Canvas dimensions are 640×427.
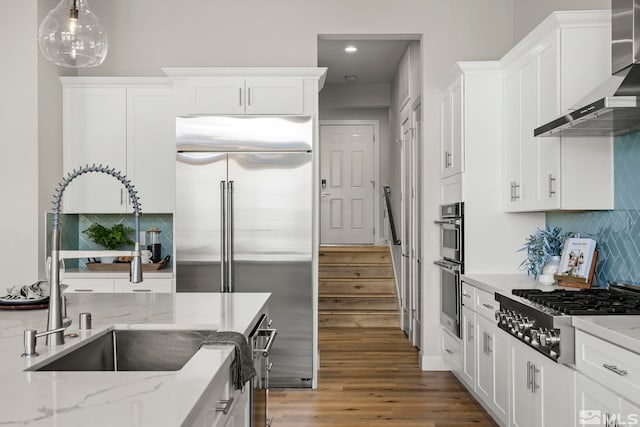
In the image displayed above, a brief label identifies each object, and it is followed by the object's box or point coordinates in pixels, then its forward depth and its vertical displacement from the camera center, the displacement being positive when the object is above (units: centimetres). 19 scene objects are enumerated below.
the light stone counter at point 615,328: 193 -40
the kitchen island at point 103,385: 114 -39
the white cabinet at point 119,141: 491 +66
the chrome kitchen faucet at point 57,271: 174 -16
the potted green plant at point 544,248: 382 -20
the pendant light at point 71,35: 222 +72
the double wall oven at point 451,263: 426 -35
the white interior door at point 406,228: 635 -11
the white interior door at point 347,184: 946 +57
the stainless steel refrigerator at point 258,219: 436 +0
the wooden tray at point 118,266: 469 -39
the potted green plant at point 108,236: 499 -15
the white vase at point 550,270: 357 -33
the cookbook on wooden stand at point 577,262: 339 -26
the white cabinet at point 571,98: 326 +70
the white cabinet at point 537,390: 247 -81
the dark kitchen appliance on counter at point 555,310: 241 -41
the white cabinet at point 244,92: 452 +100
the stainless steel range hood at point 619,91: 242 +55
